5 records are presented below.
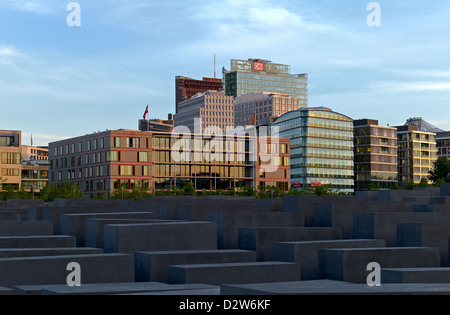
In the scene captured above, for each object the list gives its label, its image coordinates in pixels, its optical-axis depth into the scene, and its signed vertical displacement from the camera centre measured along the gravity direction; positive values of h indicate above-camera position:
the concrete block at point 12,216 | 38.84 -1.51
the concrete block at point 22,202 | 64.12 -1.20
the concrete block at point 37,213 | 36.16 -1.24
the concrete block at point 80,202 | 47.25 -0.95
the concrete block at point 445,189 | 45.00 -0.13
